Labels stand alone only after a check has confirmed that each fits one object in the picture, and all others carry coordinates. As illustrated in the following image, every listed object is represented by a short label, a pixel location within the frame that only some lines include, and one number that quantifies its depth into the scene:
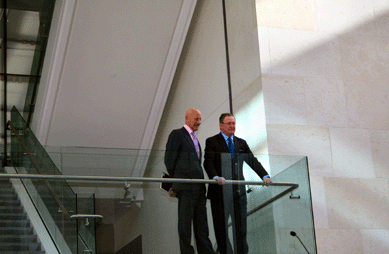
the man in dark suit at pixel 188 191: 6.26
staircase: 5.89
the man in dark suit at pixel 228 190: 6.38
